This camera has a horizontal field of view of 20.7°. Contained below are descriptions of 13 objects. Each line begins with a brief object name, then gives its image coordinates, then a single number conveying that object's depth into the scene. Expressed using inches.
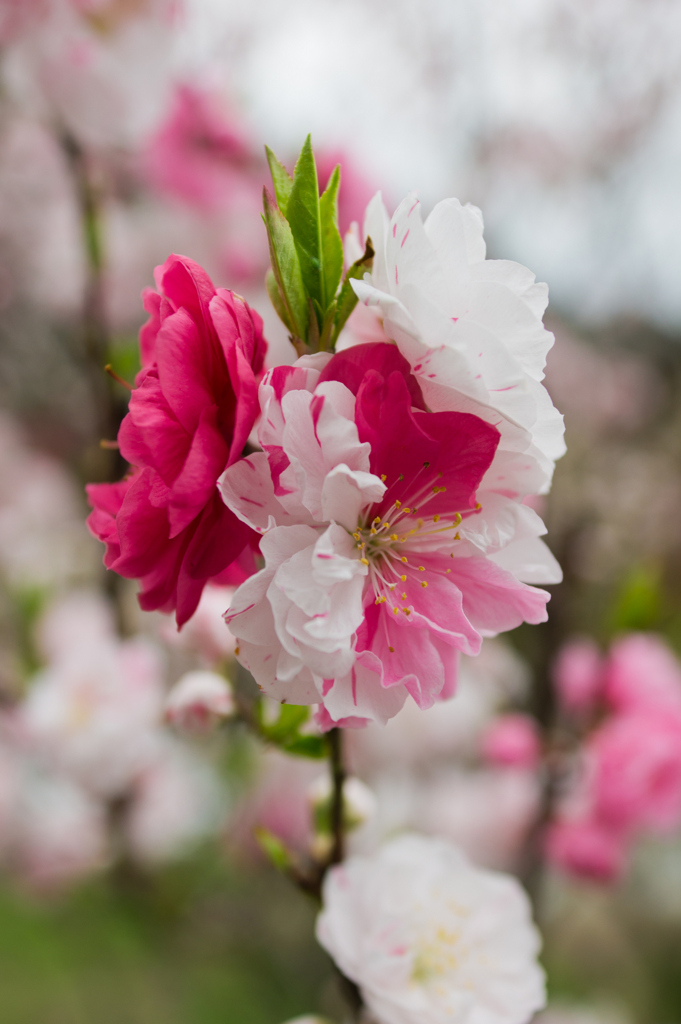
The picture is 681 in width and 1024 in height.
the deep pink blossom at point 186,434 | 8.5
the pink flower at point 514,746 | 16.1
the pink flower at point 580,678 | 16.7
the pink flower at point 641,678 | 15.5
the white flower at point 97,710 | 15.2
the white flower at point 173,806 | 29.9
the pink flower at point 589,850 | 15.2
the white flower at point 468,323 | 8.5
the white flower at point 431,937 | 9.6
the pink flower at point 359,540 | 8.5
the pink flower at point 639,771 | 14.4
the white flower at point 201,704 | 10.3
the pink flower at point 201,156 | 30.0
